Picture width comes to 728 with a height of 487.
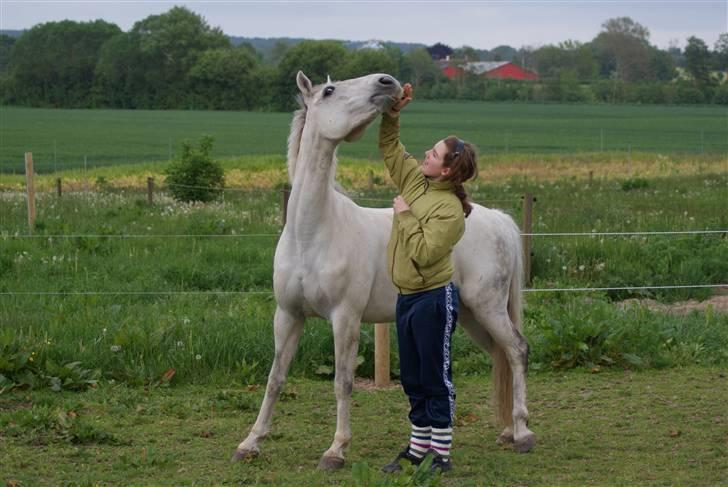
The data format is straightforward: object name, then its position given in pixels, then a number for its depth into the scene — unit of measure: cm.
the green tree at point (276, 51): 12687
